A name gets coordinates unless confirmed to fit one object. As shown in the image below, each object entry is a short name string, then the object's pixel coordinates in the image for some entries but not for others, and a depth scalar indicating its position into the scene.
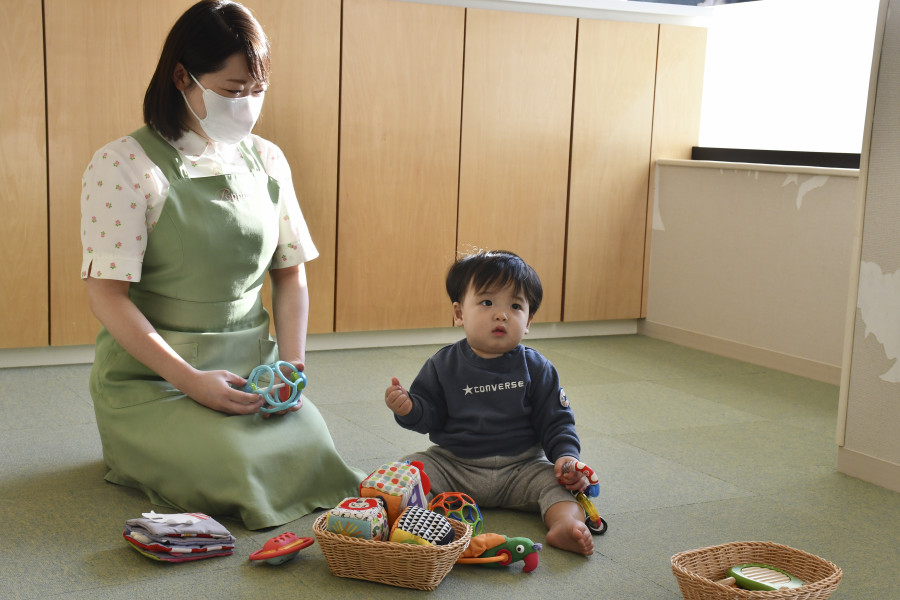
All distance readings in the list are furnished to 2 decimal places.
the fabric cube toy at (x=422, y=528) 1.63
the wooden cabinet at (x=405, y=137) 3.14
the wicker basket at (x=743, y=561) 1.50
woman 1.88
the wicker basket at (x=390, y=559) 1.59
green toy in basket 1.56
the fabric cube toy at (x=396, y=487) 1.75
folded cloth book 1.67
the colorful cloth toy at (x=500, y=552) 1.72
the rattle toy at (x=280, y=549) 1.67
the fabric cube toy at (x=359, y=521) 1.65
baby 1.98
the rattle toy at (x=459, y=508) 1.84
